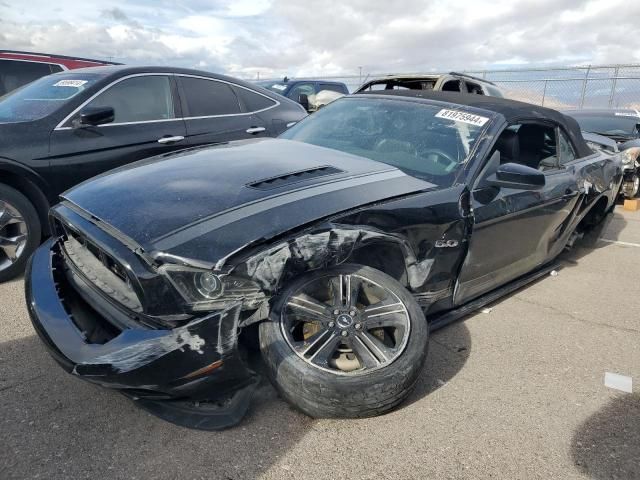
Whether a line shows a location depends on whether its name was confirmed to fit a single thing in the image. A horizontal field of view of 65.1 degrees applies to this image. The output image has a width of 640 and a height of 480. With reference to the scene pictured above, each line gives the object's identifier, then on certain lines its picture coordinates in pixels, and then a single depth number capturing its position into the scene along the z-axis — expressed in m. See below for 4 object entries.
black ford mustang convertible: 2.05
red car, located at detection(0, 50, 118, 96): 7.11
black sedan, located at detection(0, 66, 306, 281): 3.75
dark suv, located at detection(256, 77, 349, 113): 10.98
